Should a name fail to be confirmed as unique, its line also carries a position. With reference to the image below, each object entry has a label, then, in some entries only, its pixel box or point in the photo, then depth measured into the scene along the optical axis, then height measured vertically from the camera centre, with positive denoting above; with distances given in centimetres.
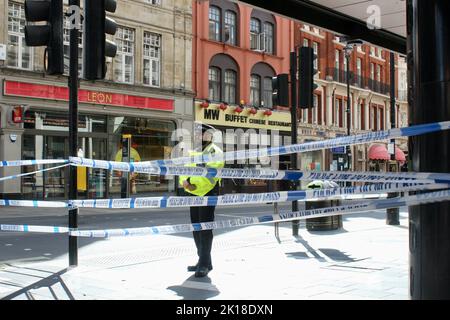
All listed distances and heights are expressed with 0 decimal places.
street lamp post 4103 +201
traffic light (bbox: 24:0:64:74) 697 +188
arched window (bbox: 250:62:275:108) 3544 +627
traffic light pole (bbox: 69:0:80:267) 738 +100
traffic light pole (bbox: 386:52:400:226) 1377 +76
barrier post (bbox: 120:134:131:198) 2272 +100
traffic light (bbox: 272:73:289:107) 1159 +193
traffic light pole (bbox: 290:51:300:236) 1161 +166
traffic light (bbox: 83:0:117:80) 632 +165
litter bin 1227 -82
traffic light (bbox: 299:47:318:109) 1112 +212
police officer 700 -13
